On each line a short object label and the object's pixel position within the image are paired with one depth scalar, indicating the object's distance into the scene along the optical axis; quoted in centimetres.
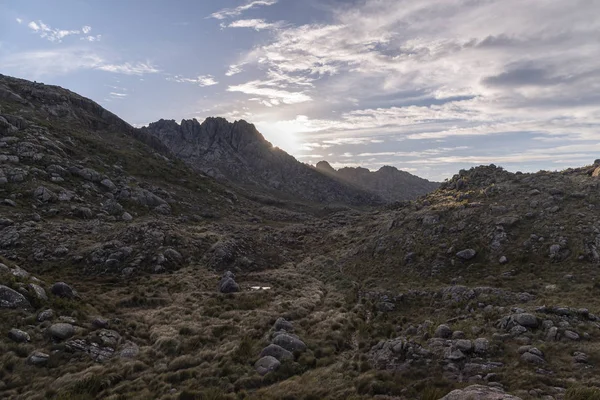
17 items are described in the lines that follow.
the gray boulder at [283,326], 2309
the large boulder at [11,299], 2042
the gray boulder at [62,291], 2486
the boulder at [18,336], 1806
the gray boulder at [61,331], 1917
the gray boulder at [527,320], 1841
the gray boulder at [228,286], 3356
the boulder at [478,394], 1170
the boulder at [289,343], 1992
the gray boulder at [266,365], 1717
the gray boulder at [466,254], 3400
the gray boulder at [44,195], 4766
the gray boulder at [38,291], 2225
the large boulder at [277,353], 1859
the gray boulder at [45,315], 2036
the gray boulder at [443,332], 1928
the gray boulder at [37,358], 1673
